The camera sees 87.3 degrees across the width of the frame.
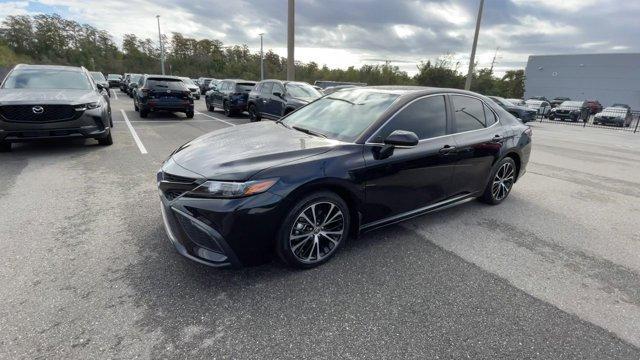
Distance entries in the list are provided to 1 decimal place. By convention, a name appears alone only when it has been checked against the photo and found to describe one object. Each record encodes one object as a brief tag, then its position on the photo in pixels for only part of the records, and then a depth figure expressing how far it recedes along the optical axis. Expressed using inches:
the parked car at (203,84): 1392.7
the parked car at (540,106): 1030.4
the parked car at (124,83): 1104.1
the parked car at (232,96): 576.7
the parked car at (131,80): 973.2
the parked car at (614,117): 872.9
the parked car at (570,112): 969.5
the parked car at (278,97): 431.8
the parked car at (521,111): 743.1
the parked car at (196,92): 861.2
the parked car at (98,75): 824.3
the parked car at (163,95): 476.1
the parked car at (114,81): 1436.1
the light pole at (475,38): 886.4
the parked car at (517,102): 883.9
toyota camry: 101.2
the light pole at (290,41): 723.4
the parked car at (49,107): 231.1
